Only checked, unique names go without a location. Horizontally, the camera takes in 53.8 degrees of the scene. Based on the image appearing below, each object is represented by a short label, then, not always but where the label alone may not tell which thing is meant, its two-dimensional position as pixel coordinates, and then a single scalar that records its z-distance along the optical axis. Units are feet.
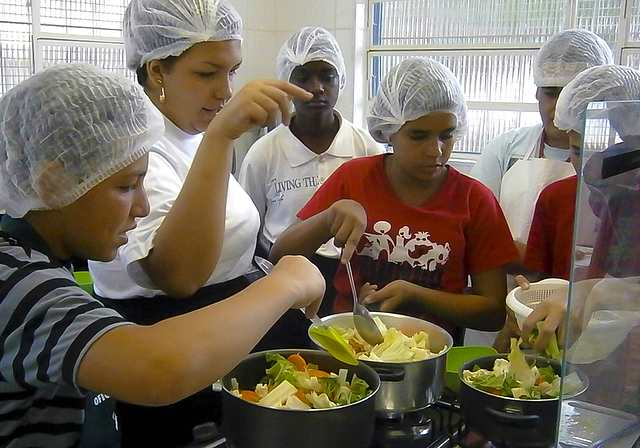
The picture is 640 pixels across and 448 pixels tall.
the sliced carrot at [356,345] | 3.24
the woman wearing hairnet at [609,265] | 2.22
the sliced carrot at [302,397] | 2.69
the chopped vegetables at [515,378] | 2.80
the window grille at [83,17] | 7.19
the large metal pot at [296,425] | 2.35
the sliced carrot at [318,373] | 2.89
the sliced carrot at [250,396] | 2.68
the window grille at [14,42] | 6.78
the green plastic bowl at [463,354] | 3.52
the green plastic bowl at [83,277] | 5.53
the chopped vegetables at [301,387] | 2.65
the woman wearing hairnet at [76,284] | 2.08
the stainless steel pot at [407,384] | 2.79
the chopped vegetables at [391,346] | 3.05
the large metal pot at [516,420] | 2.57
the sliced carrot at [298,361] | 2.96
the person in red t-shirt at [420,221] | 4.04
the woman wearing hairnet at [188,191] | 3.03
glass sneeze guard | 2.14
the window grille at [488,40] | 7.90
